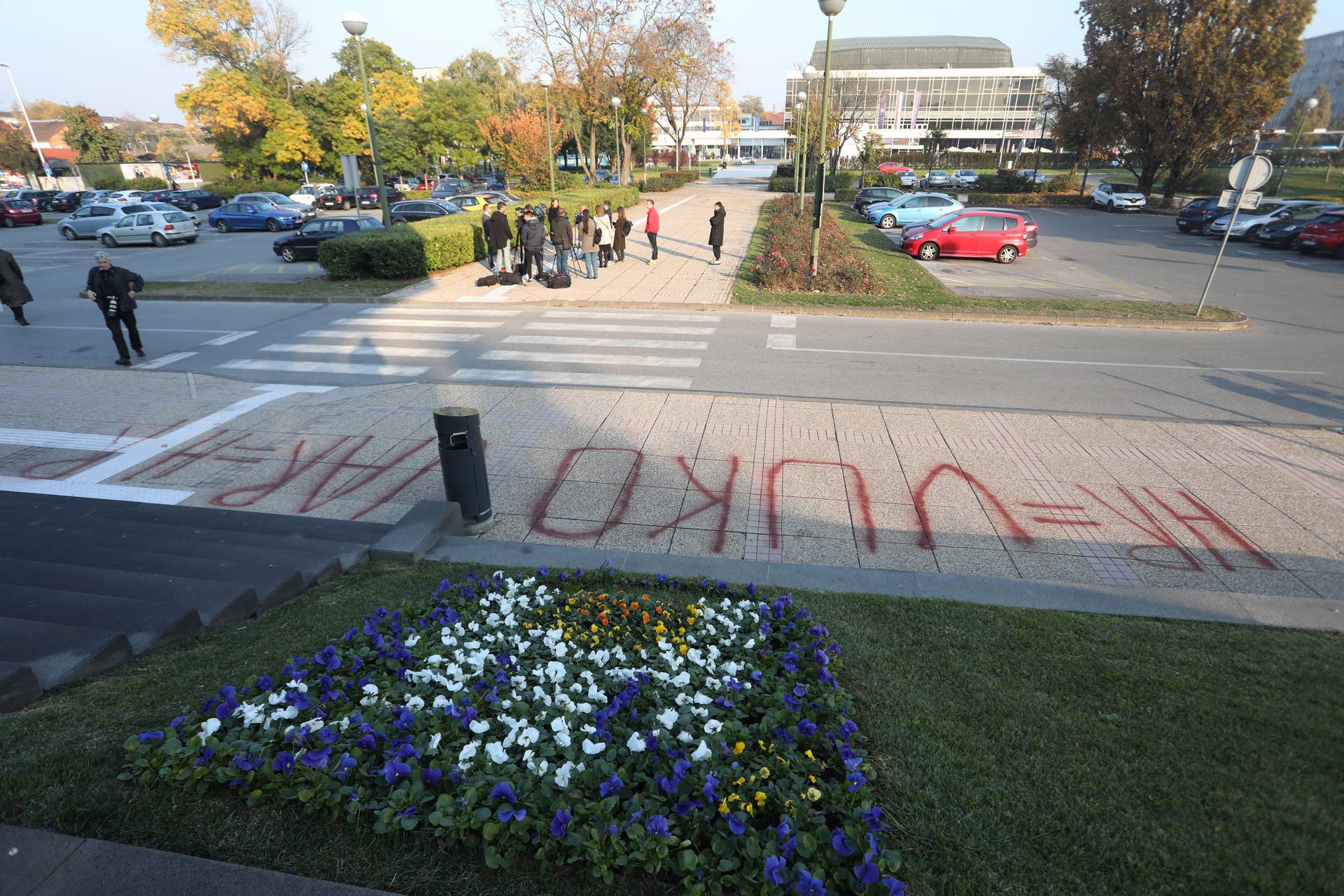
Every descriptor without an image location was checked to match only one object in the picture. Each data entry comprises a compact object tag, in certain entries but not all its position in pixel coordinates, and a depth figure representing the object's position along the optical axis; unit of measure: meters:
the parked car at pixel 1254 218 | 25.94
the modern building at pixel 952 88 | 88.88
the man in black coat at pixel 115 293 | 11.03
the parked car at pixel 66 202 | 42.69
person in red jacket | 20.00
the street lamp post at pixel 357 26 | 15.27
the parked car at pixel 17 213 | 36.06
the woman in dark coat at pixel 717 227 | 19.86
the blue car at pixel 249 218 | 32.53
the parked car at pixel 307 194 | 39.28
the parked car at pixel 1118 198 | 38.06
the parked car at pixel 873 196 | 33.12
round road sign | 13.32
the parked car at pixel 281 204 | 33.44
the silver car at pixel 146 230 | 27.69
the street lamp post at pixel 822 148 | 15.66
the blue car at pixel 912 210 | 28.55
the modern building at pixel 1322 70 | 111.75
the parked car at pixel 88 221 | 30.14
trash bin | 6.29
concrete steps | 3.66
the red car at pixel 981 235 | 21.92
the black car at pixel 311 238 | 22.16
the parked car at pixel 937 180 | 47.89
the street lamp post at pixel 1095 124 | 36.41
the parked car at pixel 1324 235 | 22.64
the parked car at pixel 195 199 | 41.41
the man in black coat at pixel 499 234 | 17.48
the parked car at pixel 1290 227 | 24.56
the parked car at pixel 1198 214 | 28.34
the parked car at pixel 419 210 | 27.08
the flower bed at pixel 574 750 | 2.60
